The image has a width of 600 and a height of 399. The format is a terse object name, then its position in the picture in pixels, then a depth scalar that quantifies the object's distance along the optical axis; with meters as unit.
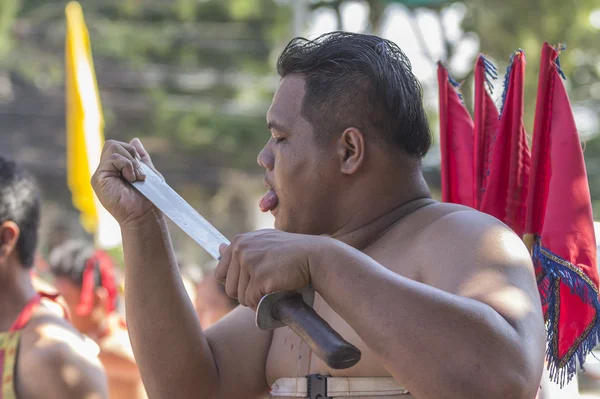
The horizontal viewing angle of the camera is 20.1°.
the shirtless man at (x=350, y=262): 3.19
